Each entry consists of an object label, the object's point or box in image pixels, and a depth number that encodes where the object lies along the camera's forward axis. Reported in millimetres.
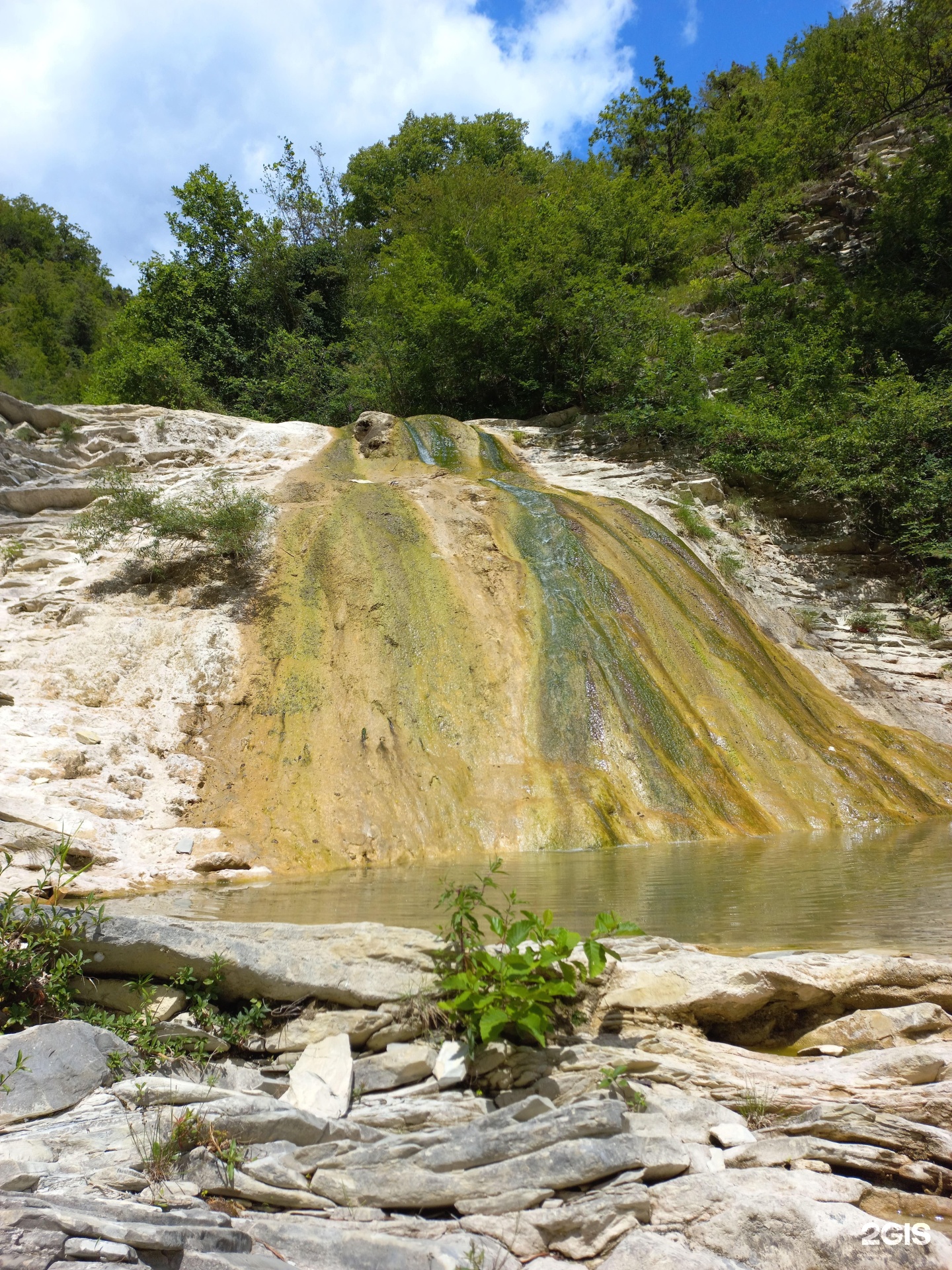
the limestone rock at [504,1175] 1889
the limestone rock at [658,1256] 1605
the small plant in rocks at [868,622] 12977
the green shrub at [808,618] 13102
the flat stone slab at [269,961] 2676
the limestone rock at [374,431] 16797
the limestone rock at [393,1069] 2377
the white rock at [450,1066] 2361
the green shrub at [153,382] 19750
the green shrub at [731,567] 13750
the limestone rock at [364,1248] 1619
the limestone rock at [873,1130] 2031
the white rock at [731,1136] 2107
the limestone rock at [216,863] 6473
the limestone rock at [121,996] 2582
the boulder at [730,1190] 1801
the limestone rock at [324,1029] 2541
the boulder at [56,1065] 2016
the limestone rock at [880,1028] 2633
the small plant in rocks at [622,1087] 2242
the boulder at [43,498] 12594
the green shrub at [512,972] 2418
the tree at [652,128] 28328
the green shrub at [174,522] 10797
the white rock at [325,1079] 2232
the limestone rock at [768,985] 2770
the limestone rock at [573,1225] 1721
